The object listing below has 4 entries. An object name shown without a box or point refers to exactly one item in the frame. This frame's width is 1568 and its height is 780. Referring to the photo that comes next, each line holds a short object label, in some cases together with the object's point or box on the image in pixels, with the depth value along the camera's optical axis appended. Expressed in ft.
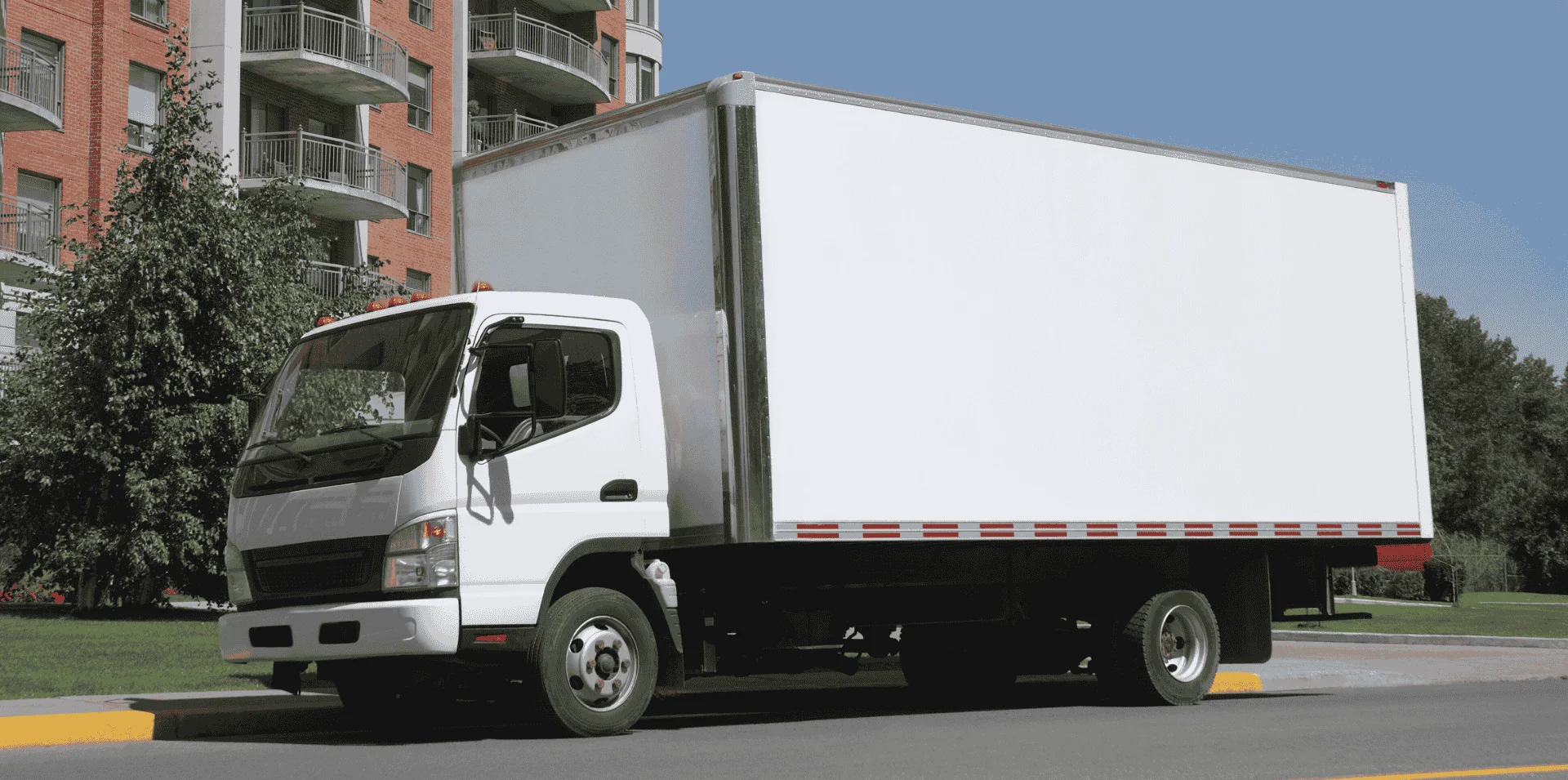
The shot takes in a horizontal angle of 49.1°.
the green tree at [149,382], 77.77
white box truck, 31.58
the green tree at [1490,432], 265.34
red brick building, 107.86
